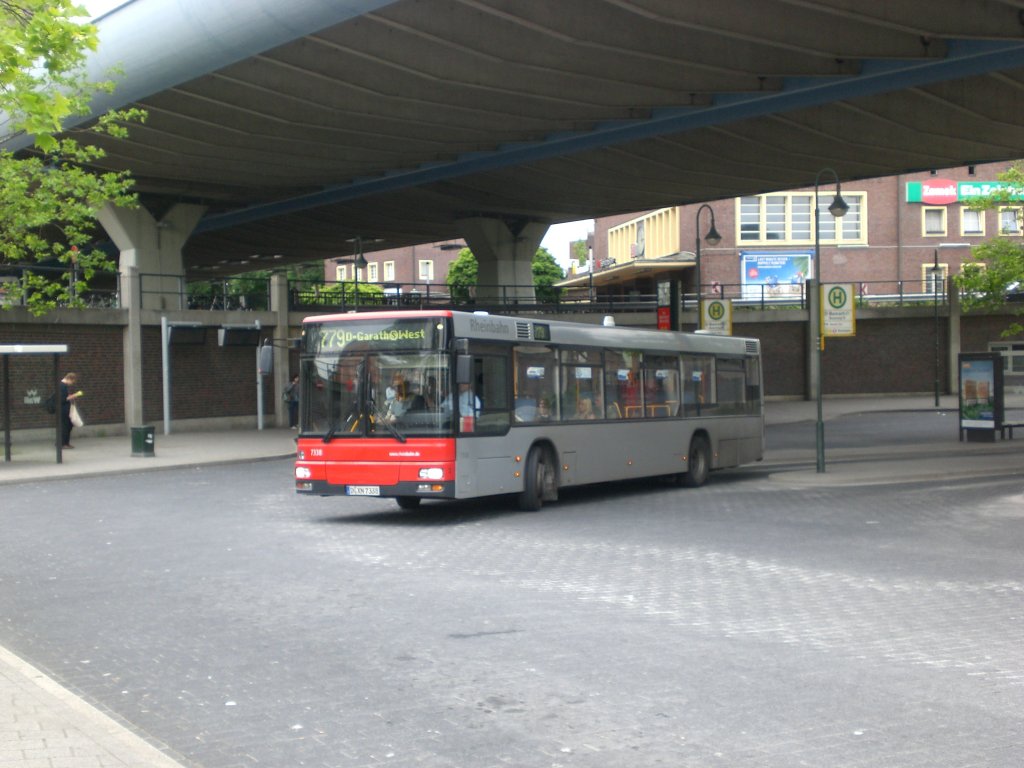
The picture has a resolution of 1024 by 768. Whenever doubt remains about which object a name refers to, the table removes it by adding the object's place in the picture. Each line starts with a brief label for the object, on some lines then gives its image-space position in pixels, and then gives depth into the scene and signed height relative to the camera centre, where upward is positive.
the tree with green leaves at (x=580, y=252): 130.21 +13.85
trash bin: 27.98 -1.20
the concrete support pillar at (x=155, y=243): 41.22 +5.07
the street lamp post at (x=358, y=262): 43.03 +4.26
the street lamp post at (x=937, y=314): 50.22 +2.51
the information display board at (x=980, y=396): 30.11 -0.56
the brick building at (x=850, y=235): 75.00 +8.54
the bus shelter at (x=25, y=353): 24.52 +0.58
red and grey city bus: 15.95 -0.34
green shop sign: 75.00 +10.96
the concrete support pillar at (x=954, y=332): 53.84 +1.81
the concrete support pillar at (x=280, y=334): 39.12 +1.63
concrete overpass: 23.05 +6.71
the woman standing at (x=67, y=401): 29.52 -0.28
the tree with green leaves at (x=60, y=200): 28.12 +4.45
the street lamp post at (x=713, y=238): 35.34 +3.99
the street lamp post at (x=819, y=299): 22.64 +1.48
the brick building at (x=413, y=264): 104.88 +10.24
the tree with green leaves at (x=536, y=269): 86.69 +7.93
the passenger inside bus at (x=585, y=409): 18.62 -0.43
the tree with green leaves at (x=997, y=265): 42.25 +3.89
